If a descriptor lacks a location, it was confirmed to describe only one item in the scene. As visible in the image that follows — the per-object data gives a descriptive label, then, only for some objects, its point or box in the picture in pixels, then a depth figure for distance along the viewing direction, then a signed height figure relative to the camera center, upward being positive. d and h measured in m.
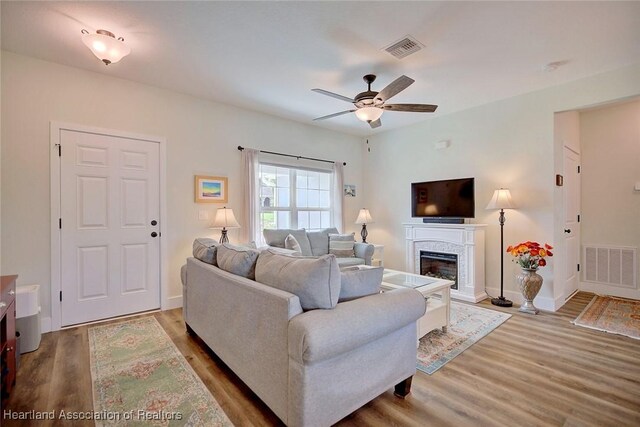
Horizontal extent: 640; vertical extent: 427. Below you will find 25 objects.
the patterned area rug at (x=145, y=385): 1.69 -1.17
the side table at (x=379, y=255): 5.00 -0.75
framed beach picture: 3.83 +0.32
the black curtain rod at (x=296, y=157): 4.19 +0.92
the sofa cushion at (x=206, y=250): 2.53 -0.33
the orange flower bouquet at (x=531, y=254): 3.40 -0.49
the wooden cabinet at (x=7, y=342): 1.74 -0.79
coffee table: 2.61 -0.84
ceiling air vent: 2.54 +1.48
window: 4.59 +0.26
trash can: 2.43 -0.89
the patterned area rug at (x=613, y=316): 2.92 -1.16
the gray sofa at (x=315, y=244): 4.23 -0.47
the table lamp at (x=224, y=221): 3.71 -0.10
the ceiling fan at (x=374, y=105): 2.83 +1.10
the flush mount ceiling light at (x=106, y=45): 2.25 +1.32
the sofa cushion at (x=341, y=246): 4.53 -0.52
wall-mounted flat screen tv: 4.22 +0.21
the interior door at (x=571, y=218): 3.88 -0.09
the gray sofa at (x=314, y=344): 1.38 -0.72
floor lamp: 3.72 +0.06
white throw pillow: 4.09 -0.44
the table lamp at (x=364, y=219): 5.22 -0.12
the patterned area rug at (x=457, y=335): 2.35 -1.17
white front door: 3.04 -0.14
